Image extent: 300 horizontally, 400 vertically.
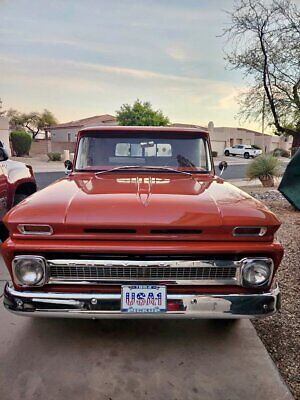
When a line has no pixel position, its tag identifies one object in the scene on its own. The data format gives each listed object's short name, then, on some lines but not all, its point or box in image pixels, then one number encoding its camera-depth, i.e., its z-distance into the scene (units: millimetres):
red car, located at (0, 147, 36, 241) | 5296
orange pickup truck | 2582
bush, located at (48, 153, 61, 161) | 32656
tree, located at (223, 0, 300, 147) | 13336
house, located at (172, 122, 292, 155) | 54781
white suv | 47531
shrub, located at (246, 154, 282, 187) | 14227
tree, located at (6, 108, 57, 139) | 55969
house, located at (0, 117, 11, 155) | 30625
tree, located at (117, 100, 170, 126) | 38500
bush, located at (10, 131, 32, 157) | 34084
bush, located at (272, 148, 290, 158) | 47550
